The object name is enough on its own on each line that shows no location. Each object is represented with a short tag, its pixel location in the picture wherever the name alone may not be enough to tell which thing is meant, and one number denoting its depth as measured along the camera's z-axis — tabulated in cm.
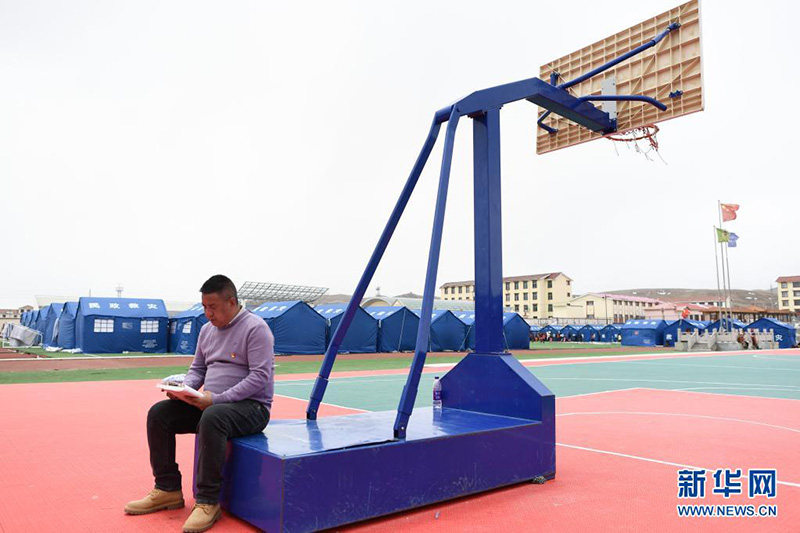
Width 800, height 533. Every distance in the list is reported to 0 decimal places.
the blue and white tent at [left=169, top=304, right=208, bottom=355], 2528
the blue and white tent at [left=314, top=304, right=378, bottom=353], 2708
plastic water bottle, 544
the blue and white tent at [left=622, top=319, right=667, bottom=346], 4116
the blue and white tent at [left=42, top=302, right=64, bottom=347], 3037
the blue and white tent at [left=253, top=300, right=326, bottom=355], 2488
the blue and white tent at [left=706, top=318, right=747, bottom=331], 4561
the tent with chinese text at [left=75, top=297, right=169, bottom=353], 2497
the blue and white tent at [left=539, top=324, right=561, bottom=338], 5469
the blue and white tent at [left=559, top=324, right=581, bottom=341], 5306
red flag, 3772
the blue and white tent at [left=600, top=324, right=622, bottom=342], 5072
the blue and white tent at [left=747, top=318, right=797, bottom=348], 4228
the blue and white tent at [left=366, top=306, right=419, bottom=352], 2900
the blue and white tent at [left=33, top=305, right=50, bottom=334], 3322
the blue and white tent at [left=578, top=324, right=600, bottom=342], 5181
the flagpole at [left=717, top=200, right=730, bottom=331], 3832
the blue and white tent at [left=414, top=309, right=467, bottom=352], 3080
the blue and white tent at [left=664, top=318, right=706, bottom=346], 4203
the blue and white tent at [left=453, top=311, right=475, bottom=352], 3256
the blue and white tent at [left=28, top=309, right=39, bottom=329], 3650
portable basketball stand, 339
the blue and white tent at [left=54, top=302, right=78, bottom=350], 2665
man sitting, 354
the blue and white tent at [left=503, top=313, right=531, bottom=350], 3428
